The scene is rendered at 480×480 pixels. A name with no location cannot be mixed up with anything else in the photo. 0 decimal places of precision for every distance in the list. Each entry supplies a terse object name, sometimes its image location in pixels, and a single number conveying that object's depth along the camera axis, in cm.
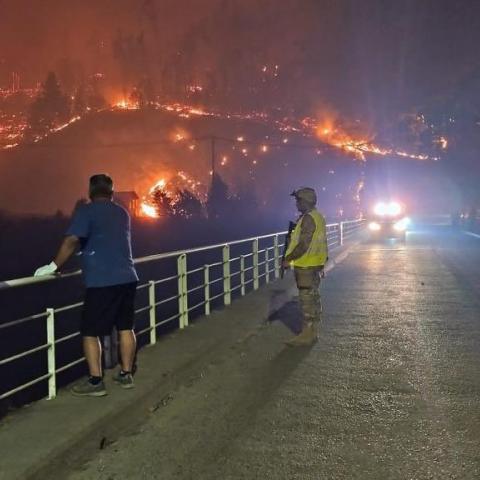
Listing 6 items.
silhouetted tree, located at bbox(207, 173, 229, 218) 9394
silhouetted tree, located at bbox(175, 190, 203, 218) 9194
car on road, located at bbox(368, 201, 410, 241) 3475
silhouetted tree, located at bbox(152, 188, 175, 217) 9417
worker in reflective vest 777
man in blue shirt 520
